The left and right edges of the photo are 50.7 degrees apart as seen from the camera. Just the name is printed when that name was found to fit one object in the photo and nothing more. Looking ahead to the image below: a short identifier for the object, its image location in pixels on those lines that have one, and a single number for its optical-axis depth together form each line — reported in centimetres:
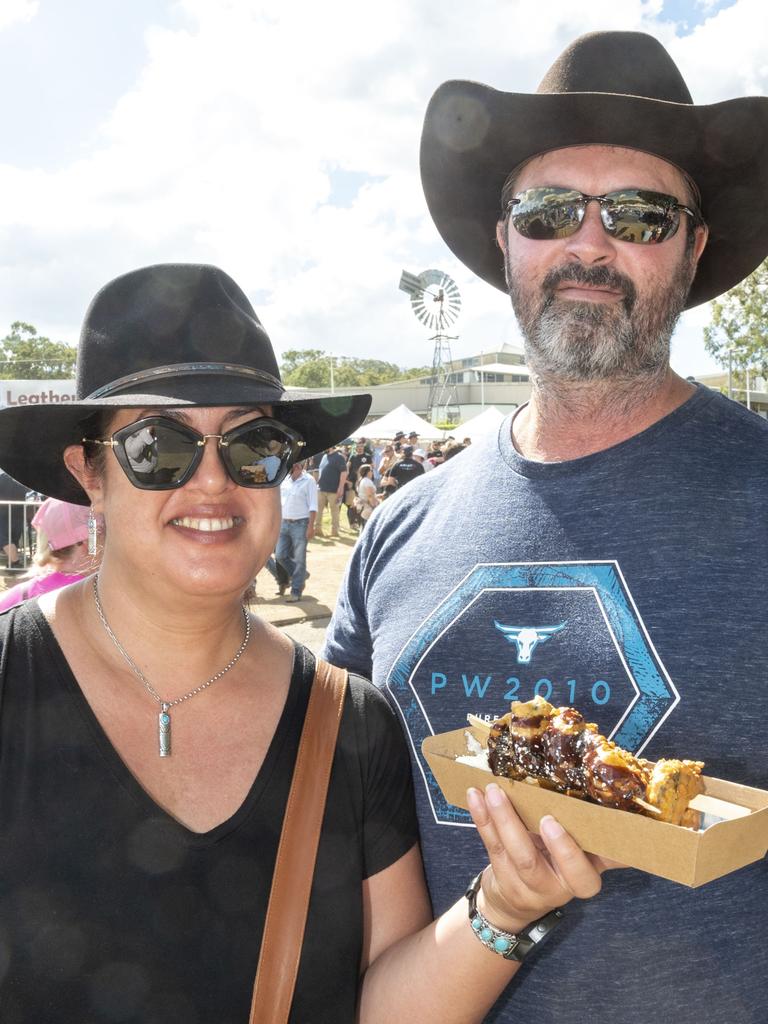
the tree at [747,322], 2658
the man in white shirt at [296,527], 1219
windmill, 6612
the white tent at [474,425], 2503
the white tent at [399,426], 2958
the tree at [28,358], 9144
